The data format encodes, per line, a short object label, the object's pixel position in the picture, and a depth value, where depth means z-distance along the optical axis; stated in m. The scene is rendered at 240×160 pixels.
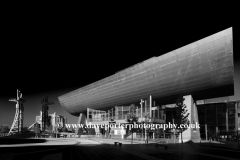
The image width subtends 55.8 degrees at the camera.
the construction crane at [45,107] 109.06
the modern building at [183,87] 41.81
